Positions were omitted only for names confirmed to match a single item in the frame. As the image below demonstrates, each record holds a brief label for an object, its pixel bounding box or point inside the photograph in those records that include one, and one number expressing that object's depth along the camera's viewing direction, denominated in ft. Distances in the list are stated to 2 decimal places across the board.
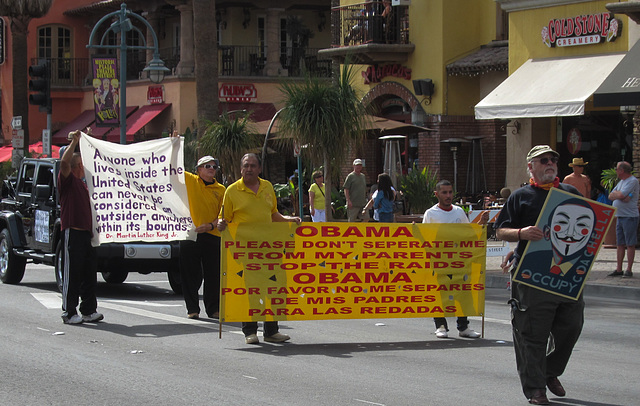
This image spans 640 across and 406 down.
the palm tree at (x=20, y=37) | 120.16
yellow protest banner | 32.91
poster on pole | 87.86
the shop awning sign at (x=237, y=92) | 130.11
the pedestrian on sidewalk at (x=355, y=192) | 67.62
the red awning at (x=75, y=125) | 147.76
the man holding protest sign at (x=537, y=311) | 23.72
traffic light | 84.28
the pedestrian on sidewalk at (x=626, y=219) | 50.85
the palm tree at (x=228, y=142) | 77.92
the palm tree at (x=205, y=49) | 77.56
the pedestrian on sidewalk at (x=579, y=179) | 58.44
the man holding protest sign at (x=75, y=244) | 36.99
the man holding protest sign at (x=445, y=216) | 34.17
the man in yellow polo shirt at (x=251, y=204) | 33.09
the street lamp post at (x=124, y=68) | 84.48
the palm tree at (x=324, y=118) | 65.10
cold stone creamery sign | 70.61
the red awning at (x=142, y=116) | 129.49
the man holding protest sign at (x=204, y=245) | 37.68
